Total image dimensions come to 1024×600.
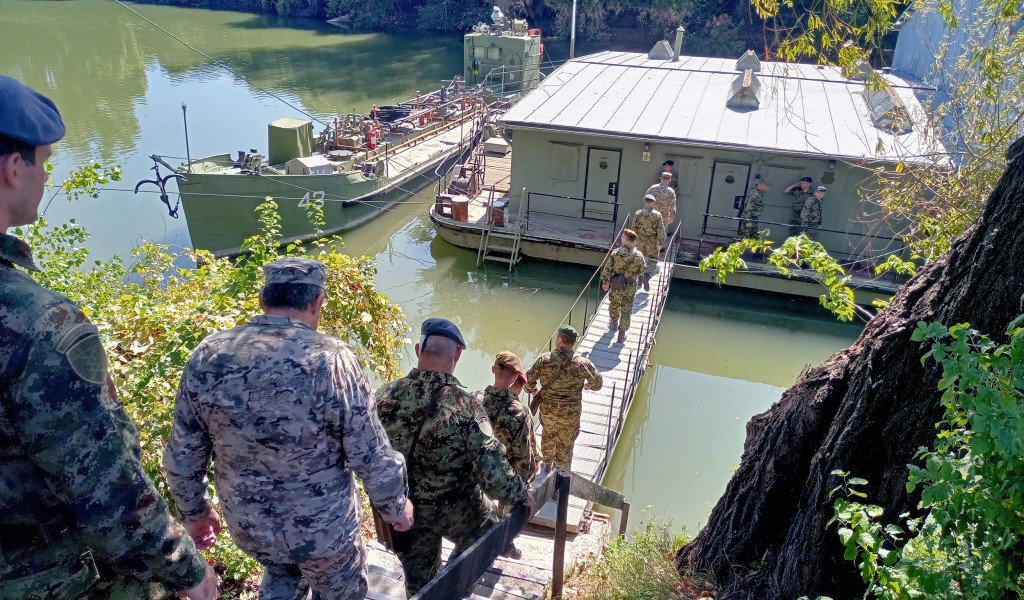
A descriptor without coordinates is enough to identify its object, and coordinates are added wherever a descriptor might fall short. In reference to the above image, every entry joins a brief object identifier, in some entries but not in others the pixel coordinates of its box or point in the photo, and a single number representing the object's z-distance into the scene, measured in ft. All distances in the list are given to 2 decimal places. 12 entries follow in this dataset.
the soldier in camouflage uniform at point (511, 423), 13.42
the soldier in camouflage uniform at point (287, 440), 7.98
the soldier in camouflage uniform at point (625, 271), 32.83
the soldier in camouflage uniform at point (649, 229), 38.88
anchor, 46.36
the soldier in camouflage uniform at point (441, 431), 10.67
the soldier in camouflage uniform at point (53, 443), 5.65
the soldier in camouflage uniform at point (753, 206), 46.16
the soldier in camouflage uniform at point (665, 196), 43.19
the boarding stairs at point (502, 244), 49.93
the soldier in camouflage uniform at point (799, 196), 45.57
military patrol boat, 49.98
